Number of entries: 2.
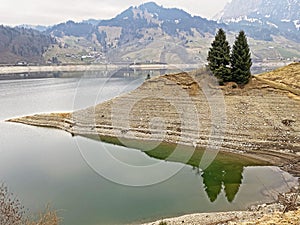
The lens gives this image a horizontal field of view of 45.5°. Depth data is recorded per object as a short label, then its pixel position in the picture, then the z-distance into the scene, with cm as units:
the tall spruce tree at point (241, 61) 4512
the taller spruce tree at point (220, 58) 4600
